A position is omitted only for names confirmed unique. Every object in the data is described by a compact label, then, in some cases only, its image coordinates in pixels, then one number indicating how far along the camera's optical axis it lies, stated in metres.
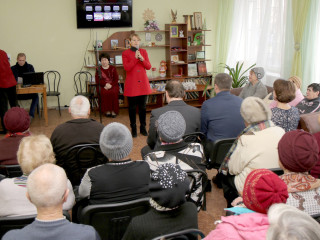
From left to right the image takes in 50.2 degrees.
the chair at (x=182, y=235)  1.55
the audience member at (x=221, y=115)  3.28
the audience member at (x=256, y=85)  4.57
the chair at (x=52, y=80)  7.01
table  5.74
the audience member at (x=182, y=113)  3.18
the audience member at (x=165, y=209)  1.56
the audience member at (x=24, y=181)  1.91
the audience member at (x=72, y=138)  2.77
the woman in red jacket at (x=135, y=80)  5.20
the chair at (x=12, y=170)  2.52
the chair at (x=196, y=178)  2.30
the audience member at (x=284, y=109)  3.17
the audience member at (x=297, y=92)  4.25
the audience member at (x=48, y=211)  1.43
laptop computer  5.79
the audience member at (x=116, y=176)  1.96
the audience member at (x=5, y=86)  5.51
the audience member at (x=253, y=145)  2.42
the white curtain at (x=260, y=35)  5.94
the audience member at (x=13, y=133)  2.66
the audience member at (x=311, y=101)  3.91
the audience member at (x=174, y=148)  2.36
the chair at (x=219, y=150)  3.02
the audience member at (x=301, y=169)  1.80
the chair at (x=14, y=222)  1.77
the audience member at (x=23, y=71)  6.20
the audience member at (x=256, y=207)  1.40
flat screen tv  6.79
